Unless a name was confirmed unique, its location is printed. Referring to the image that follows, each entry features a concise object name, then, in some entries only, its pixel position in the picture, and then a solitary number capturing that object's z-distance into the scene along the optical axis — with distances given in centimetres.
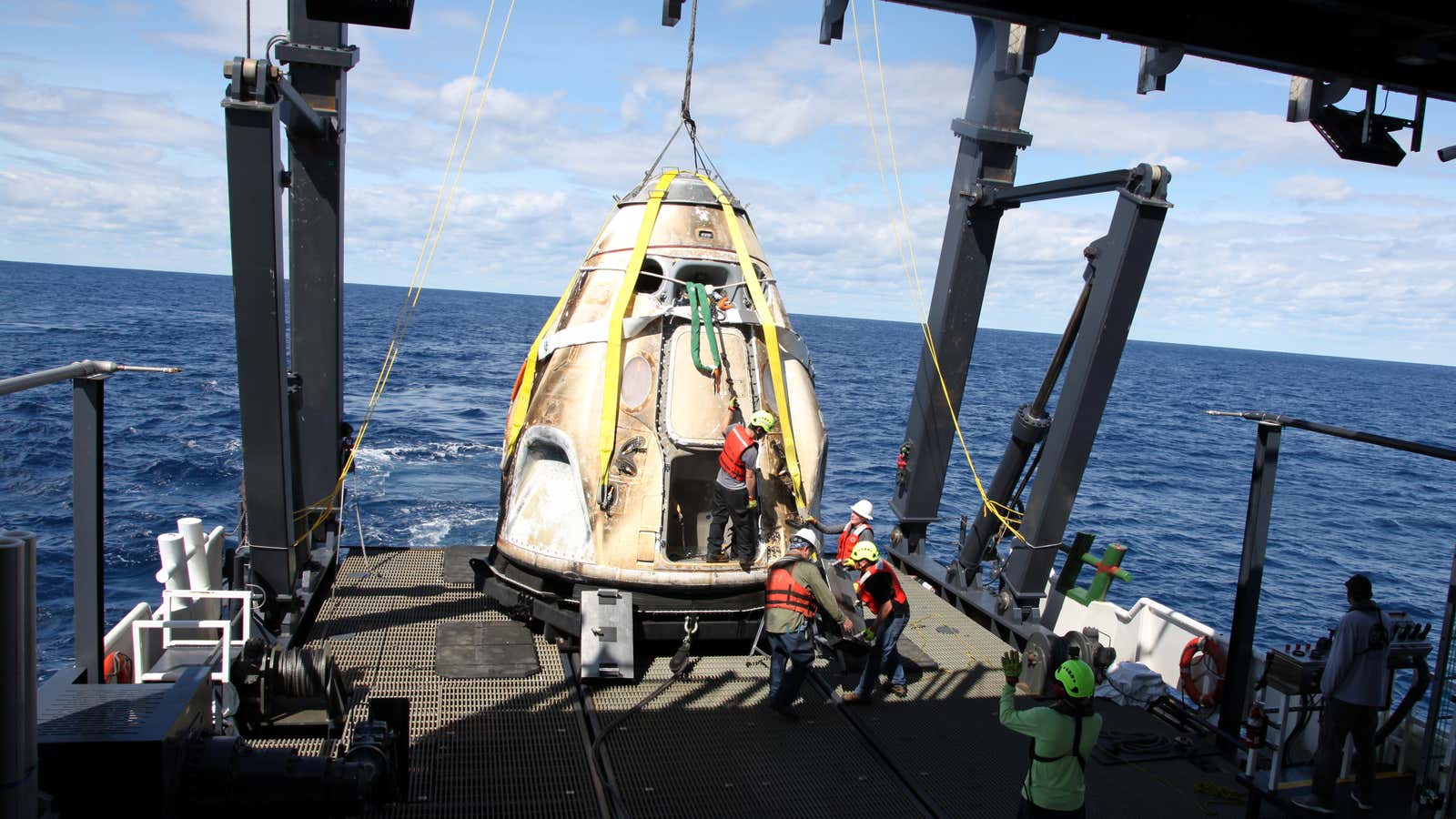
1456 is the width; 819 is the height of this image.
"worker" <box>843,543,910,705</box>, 839
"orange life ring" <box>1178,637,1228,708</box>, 893
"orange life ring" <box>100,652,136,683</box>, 685
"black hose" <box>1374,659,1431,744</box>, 700
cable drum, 714
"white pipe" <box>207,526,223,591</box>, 920
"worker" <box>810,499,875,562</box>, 906
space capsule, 900
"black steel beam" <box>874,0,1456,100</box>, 477
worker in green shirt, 520
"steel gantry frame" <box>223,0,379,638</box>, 743
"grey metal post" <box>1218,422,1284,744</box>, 761
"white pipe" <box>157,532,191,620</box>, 798
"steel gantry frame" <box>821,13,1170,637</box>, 877
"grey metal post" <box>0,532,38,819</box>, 274
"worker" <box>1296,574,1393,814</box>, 647
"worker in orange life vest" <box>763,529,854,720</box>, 793
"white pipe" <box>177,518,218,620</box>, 841
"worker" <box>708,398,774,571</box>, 888
